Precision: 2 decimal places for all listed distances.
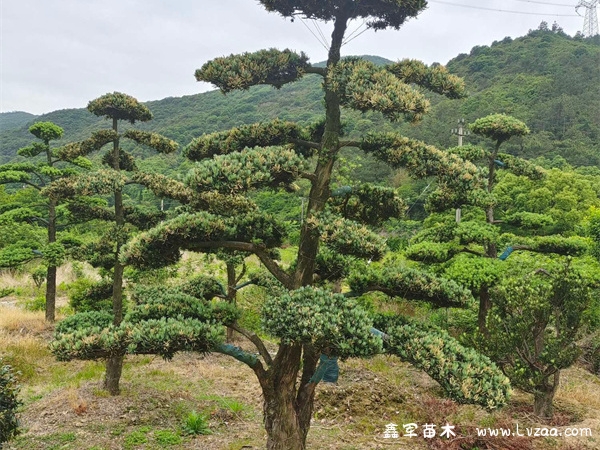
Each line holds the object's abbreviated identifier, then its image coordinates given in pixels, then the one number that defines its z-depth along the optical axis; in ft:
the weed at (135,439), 20.52
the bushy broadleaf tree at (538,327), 24.07
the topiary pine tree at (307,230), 12.67
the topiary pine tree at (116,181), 23.32
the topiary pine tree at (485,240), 28.37
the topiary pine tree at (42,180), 33.24
